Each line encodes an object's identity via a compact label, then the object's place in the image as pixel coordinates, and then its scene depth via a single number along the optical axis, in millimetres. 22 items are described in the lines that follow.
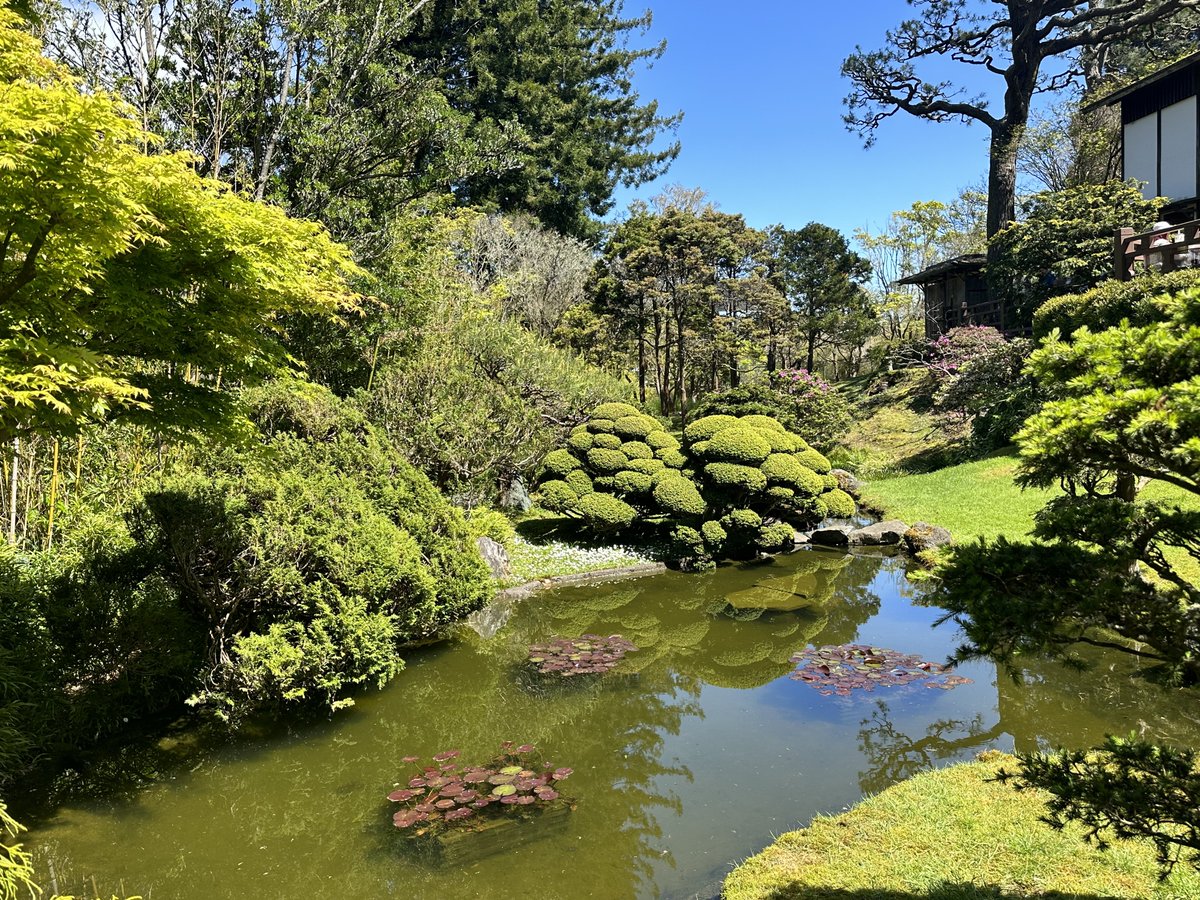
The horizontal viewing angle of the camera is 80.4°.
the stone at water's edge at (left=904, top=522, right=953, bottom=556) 10742
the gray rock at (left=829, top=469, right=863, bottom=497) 14773
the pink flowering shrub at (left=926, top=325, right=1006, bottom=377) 17391
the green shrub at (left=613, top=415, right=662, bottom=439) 11820
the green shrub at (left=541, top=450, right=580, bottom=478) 11688
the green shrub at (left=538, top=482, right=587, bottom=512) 11172
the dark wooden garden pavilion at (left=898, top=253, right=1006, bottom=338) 22431
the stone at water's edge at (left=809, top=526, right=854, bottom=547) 12109
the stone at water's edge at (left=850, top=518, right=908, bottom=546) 11953
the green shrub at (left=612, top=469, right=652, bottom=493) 11062
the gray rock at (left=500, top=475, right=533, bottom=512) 13289
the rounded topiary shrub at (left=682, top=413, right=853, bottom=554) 10875
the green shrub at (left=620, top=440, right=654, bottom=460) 11516
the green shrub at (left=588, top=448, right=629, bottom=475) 11359
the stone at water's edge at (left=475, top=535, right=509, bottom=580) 9977
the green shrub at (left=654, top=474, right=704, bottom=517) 10695
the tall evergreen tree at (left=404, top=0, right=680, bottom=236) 24641
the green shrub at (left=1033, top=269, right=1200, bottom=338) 11898
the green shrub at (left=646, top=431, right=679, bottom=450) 11672
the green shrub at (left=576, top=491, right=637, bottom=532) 10977
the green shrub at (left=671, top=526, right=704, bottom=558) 10711
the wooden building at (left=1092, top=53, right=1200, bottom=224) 17234
